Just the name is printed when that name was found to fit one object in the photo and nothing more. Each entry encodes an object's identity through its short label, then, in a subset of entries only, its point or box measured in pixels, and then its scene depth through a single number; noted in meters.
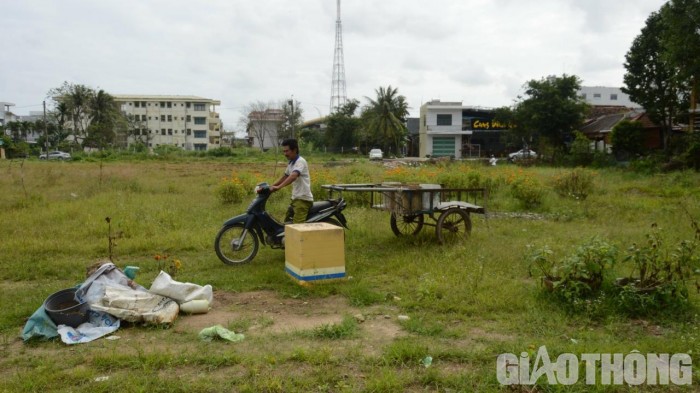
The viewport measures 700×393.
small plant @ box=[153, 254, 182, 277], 6.53
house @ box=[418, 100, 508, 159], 52.59
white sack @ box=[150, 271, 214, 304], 4.91
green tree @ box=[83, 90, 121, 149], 54.25
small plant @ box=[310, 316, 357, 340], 4.29
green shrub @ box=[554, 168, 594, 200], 13.85
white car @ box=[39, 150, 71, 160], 46.53
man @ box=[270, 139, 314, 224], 6.83
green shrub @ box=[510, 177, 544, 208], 12.36
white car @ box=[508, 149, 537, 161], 38.95
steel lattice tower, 54.66
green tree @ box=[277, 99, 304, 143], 59.19
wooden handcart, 7.54
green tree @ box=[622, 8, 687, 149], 27.95
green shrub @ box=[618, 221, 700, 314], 4.77
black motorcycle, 6.93
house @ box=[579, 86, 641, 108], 68.81
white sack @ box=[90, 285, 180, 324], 4.57
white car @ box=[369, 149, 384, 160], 44.44
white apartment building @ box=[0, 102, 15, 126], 72.12
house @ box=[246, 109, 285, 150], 65.38
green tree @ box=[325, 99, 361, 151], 56.94
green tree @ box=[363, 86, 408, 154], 51.25
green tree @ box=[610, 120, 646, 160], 28.83
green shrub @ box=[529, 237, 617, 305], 4.98
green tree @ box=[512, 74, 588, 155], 35.72
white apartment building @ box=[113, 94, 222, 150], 73.38
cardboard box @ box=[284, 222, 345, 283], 5.80
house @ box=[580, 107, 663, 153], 30.77
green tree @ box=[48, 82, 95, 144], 55.44
